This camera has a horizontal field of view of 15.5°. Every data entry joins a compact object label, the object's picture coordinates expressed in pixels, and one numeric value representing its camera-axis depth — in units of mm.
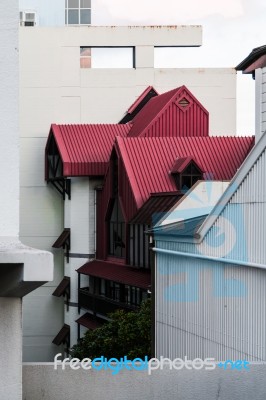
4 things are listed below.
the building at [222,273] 17359
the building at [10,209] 9836
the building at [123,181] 43500
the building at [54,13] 61438
